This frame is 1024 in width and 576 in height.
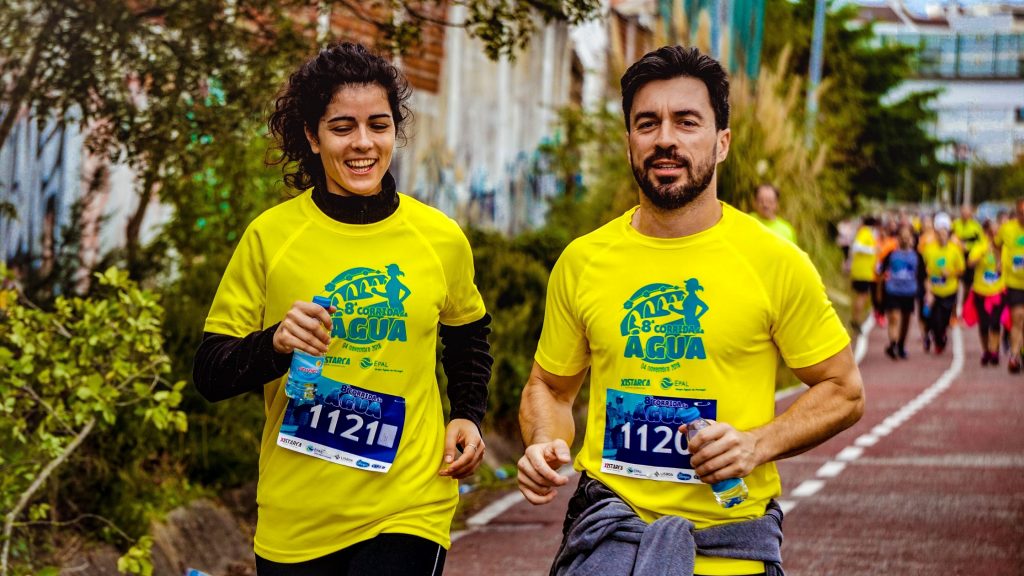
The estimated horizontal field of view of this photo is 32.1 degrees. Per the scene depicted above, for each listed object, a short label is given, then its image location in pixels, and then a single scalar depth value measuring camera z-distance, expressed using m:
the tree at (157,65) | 8.91
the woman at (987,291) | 22.09
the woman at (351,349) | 4.37
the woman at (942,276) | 25.08
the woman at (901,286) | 24.98
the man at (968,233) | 24.51
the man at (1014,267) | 19.38
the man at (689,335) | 3.98
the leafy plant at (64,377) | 6.87
